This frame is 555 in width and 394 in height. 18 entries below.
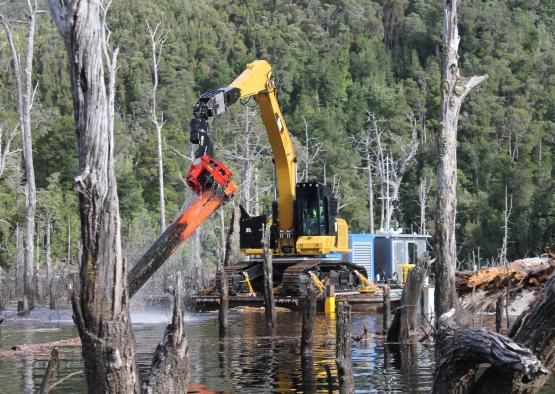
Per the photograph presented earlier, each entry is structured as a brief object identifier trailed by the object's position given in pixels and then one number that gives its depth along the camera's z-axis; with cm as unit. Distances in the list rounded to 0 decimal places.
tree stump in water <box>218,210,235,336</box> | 2399
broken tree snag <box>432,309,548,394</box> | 876
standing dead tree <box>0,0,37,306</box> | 3600
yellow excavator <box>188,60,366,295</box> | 3212
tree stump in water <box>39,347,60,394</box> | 1035
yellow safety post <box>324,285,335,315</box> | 2900
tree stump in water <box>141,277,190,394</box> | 1045
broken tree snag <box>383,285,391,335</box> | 2227
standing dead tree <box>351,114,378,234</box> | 7364
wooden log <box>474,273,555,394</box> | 888
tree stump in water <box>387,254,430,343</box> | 1867
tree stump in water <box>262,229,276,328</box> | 2434
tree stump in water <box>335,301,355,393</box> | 1286
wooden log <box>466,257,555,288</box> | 2341
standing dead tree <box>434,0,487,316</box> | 1717
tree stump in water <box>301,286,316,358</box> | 1712
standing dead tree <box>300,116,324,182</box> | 6524
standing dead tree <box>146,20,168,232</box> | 4953
